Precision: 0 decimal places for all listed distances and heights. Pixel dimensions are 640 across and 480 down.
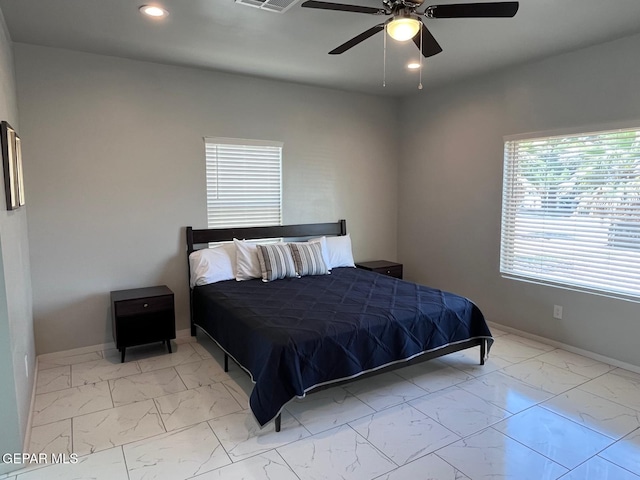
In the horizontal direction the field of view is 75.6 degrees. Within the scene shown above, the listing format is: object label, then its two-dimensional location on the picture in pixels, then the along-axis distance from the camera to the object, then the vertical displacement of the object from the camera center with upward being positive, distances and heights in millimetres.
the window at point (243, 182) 4402 +194
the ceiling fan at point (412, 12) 2248 +1054
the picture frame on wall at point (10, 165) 2400 +218
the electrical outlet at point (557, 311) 3941 -1073
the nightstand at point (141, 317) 3609 -1044
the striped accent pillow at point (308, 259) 4363 -634
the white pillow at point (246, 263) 4180 -640
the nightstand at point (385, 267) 5105 -841
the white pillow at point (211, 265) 4078 -656
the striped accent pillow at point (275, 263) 4160 -637
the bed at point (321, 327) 2600 -931
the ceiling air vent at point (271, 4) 2637 +1263
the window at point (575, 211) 3438 -106
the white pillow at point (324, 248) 4594 -544
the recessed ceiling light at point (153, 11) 2775 +1294
